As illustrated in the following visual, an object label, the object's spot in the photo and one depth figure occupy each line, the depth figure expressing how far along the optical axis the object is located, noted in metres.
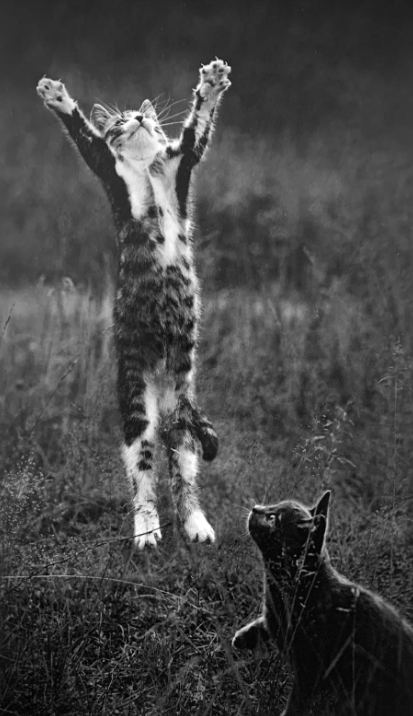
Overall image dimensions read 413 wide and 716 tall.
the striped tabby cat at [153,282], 6.35
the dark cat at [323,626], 6.15
